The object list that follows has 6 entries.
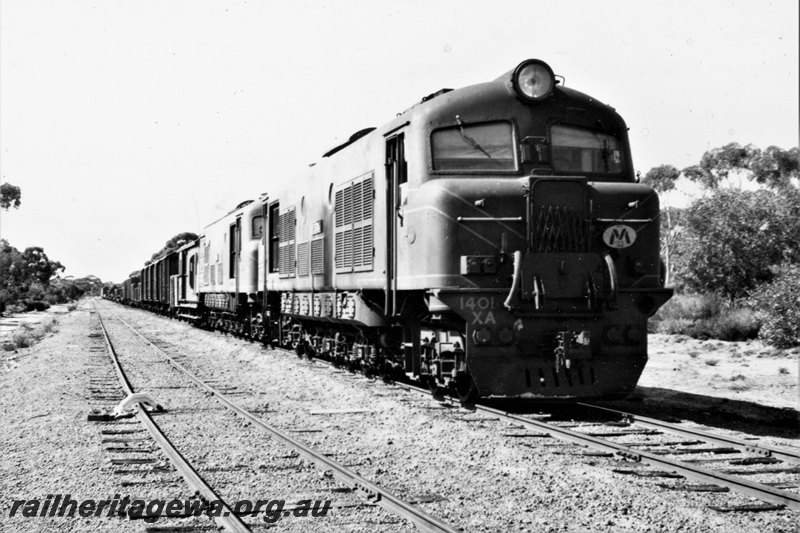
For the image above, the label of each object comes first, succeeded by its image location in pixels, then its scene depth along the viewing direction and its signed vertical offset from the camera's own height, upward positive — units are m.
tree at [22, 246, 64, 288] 100.81 +4.69
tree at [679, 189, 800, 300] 26.95 +1.88
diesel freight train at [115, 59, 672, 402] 8.36 +0.61
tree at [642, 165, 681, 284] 53.31 +8.00
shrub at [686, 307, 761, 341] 22.25 -0.89
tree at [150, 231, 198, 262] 124.19 +10.16
